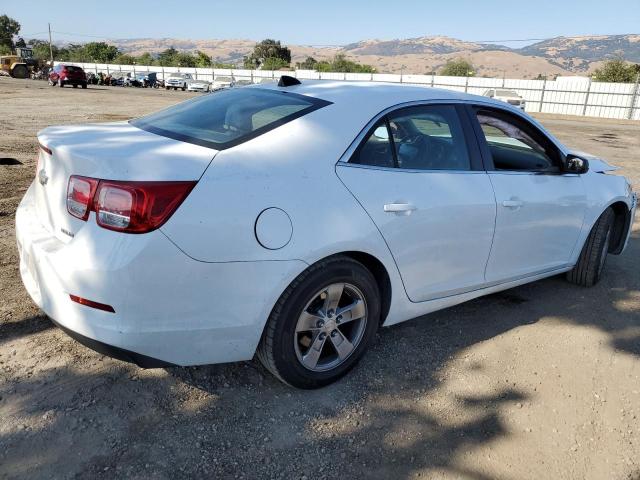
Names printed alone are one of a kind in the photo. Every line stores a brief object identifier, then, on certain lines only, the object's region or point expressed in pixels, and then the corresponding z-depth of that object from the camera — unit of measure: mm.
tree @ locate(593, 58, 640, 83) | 47438
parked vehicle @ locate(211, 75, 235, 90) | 46450
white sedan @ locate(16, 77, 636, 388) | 2268
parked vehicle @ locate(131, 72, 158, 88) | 54781
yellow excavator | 55000
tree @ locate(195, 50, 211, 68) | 87688
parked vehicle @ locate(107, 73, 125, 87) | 55188
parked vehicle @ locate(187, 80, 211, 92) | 46925
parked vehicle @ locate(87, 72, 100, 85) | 53719
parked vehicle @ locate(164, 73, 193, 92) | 49875
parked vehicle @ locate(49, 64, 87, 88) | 38844
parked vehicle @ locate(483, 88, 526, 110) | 27834
